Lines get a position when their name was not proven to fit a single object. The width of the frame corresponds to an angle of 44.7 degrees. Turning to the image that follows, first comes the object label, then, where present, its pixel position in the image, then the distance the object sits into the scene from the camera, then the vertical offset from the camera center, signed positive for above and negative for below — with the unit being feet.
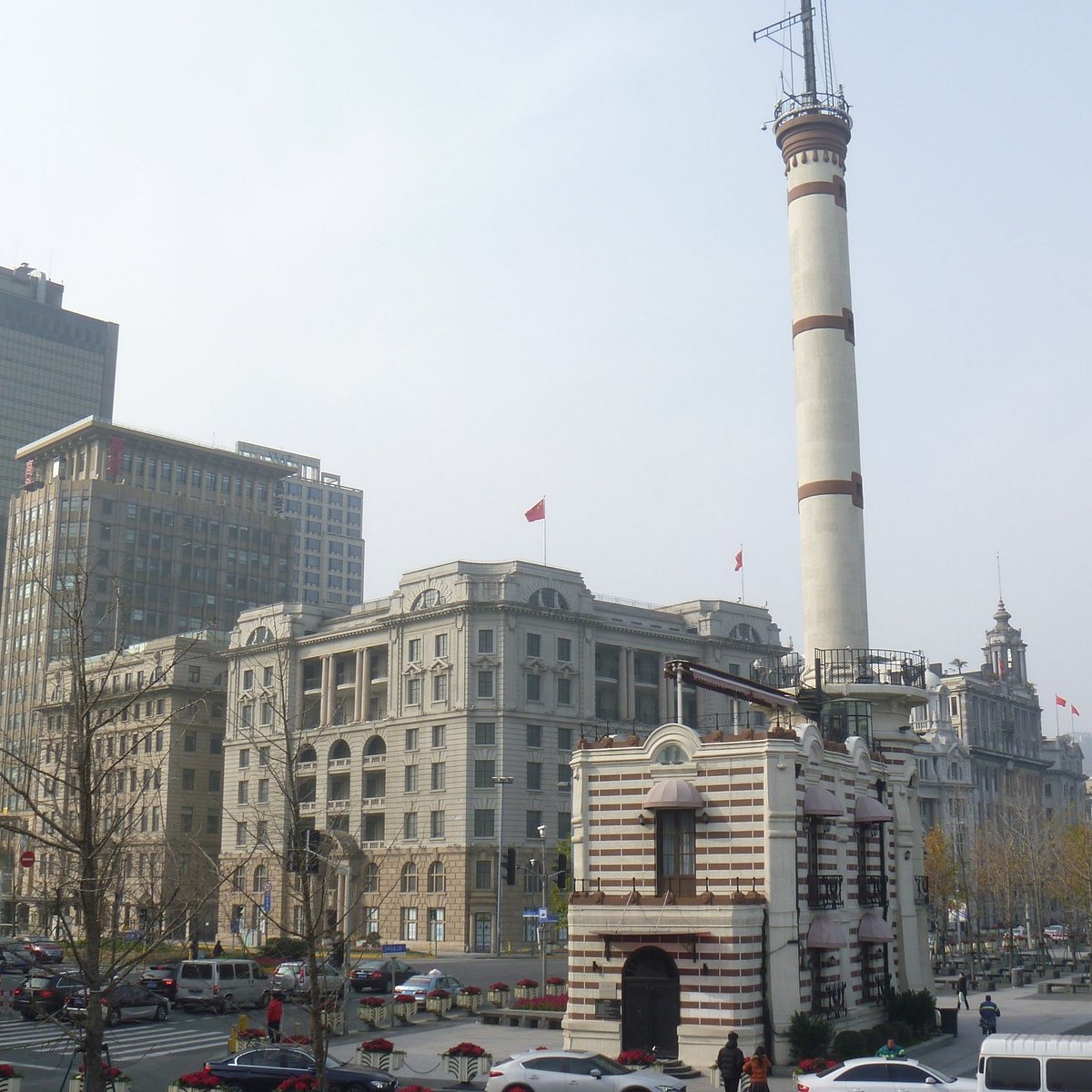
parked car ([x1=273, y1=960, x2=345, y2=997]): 177.89 -18.58
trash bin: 154.79 -20.39
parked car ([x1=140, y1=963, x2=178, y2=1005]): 176.45 -18.18
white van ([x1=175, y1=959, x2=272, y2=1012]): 175.42 -18.72
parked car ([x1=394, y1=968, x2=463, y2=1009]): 178.91 -19.04
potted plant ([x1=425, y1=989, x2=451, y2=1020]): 172.35 -20.26
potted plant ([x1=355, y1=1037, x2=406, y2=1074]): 125.80 -19.73
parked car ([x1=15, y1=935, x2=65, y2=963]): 219.20 -18.83
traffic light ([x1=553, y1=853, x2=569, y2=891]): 172.55 -4.45
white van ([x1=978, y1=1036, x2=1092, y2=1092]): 89.20 -14.65
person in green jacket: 110.35 -17.11
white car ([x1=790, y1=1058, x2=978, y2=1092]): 103.19 -17.88
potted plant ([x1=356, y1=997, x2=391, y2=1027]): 160.15 -20.01
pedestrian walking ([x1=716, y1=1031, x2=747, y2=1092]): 110.63 -18.01
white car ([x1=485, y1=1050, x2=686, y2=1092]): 103.86 -17.93
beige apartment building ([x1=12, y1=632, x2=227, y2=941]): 361.92 +21.86
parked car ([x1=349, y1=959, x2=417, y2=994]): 204.74 -20.06
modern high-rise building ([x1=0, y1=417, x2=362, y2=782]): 481.05 +114.79
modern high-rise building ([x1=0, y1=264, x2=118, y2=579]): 617.21 +218.08
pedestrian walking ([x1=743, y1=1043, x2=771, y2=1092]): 103.36 -17.59
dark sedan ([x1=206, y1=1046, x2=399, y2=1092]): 107.45 -18.18
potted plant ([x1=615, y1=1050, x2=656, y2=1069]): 122.72 -19.55
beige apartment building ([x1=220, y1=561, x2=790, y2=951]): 303.68 +29.16
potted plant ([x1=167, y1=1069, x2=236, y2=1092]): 100.76 -17.91
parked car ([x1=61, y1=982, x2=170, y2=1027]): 160.76 -19.59
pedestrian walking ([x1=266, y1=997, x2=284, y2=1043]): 132.98 -17.01
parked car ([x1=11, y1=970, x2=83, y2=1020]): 162.91 -18.35
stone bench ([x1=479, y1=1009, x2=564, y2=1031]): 157.38 -20.64
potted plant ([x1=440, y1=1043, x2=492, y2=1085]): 120.88 -19.59
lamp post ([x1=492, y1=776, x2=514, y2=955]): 297.74 +0.05
